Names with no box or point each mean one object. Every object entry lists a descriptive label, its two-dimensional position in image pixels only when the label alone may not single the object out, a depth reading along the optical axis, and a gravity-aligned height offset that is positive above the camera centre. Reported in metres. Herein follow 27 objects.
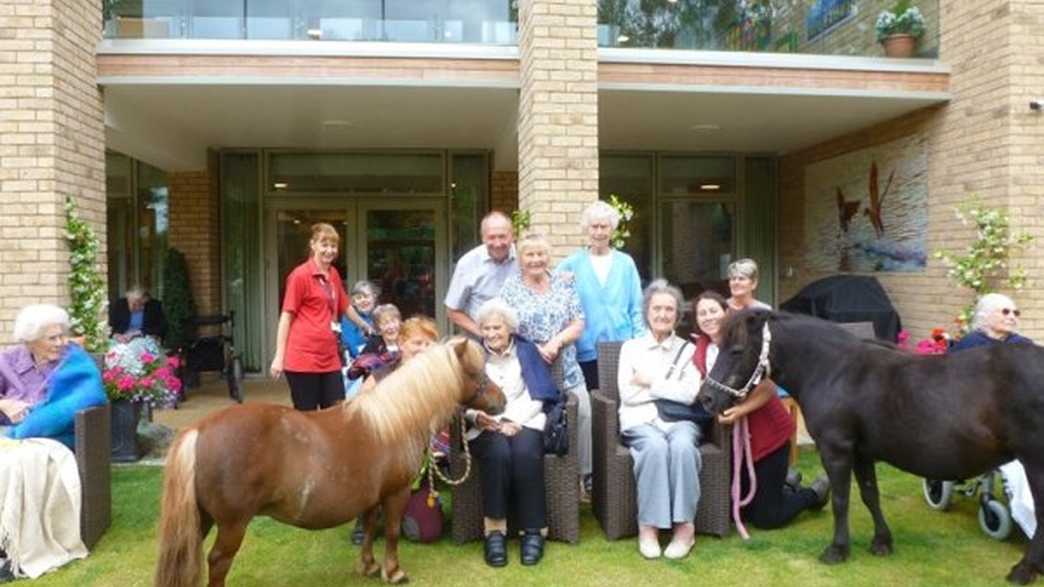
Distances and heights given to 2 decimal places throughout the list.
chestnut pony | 2.75 -0.74
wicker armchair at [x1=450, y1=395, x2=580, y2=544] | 3.83 -1.18
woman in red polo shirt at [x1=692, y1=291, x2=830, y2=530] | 3.92 -0.88
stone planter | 5.37 -1.13
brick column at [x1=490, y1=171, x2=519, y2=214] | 9.73 +1.01
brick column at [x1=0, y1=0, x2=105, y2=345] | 5.34 +0.85
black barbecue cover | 7.56 -0.36
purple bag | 3.84 -1.27
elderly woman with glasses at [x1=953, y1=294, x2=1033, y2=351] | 3.90 -0.28
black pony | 3.12 -0.58
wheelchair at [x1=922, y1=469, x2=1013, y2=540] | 3.78 -1.27
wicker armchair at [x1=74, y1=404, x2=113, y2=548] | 3.62 -0.98
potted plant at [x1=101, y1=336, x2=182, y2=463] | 5.36 -0.85
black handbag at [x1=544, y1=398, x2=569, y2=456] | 3.72 -0.79
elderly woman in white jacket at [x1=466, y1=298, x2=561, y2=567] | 3.65 -0.86
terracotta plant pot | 7.15 +2.11
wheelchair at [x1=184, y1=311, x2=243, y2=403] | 8.42 -0.92
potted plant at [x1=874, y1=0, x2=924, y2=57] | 7.12 +2.25
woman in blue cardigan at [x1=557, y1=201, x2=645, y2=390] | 4.31 -0.11
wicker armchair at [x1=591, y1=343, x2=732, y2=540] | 3.85 -1.09
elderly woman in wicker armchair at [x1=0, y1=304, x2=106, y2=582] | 3.39 -0.78
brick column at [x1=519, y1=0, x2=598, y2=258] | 5.79 +1.19
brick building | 5.80 +1.43
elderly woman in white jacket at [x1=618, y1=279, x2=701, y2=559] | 3.67 -0.81
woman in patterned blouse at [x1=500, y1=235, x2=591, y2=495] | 3.90 -0.19
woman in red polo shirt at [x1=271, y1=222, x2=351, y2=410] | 4.29 -0.34
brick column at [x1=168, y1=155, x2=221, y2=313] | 9.29 +0.53
